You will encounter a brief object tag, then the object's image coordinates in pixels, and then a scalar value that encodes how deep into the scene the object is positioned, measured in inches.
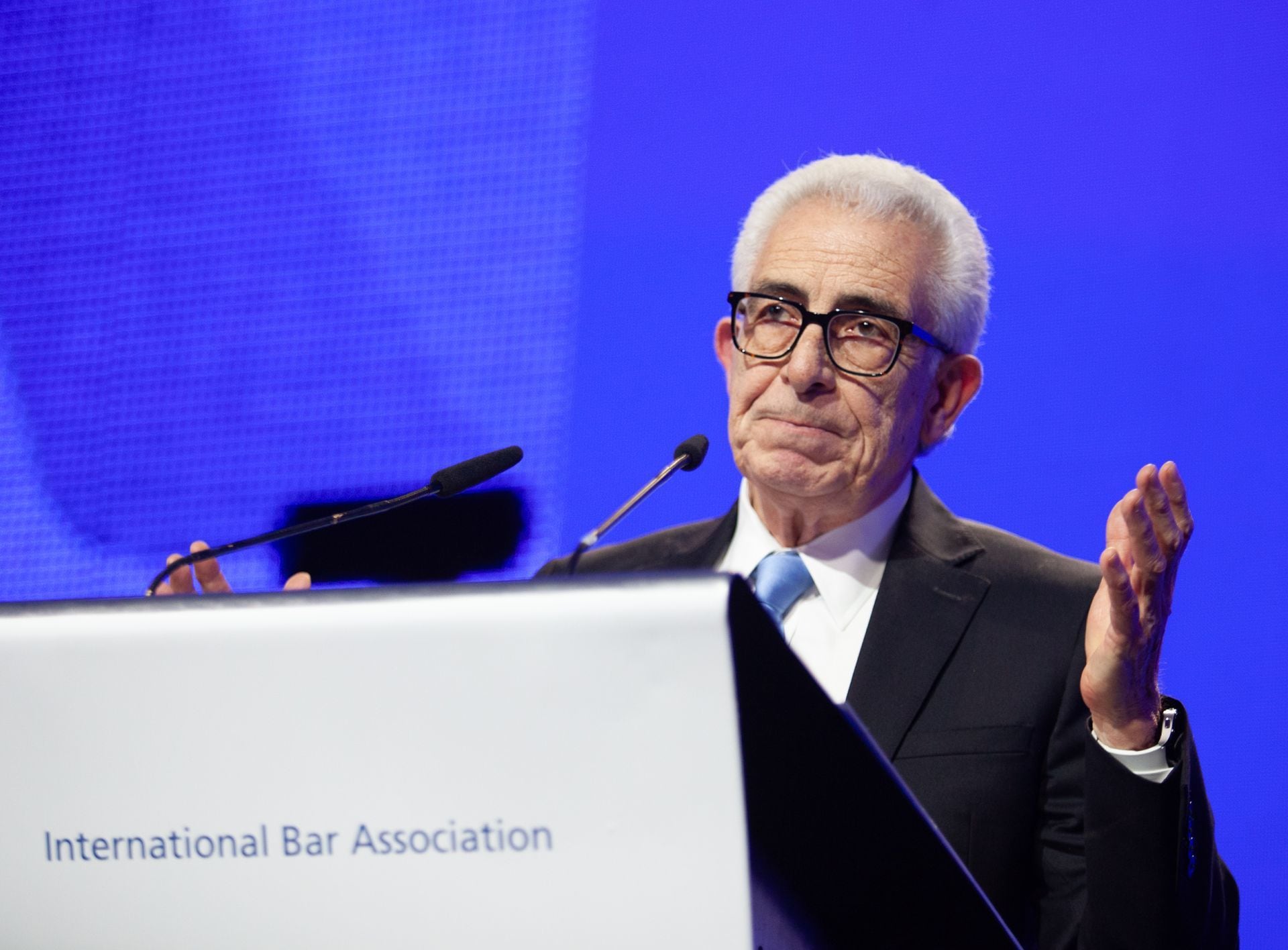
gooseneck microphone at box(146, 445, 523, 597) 197.2
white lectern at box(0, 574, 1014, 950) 143.6
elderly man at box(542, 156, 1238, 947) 203.5
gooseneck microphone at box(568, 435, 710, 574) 195.5
